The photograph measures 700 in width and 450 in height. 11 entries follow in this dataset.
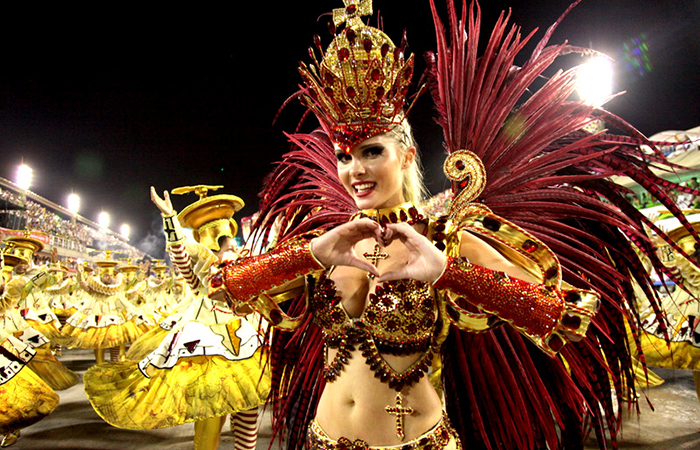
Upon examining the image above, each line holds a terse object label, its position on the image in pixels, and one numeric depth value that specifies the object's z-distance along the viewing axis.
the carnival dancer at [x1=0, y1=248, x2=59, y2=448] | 3.47
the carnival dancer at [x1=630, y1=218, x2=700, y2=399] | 4.07
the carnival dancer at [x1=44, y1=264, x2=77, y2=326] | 9.32
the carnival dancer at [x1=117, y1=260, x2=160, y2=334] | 7.66
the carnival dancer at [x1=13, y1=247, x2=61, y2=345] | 6.89
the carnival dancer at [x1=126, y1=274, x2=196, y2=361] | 4.13
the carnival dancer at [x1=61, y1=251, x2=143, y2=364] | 6.79
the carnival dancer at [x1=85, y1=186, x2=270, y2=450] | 2.82
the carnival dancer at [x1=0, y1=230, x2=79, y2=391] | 4.38
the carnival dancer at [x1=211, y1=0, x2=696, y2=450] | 1.32
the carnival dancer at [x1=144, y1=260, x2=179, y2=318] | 9.95
